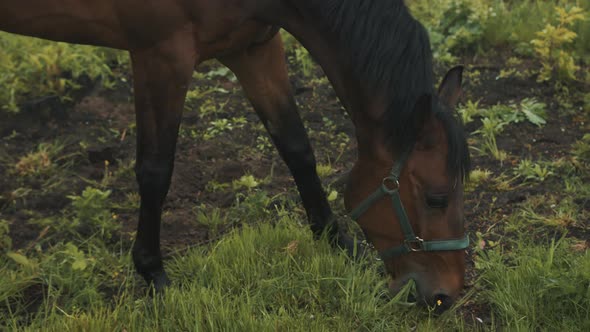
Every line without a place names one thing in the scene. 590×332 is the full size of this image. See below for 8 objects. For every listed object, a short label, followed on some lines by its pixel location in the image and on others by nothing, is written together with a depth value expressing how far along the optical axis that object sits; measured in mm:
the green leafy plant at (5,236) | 3938
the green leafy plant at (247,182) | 4375
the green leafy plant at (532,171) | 4352
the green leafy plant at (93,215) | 4098
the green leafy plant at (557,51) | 5227
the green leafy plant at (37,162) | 4707
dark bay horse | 3020
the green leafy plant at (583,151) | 4488
